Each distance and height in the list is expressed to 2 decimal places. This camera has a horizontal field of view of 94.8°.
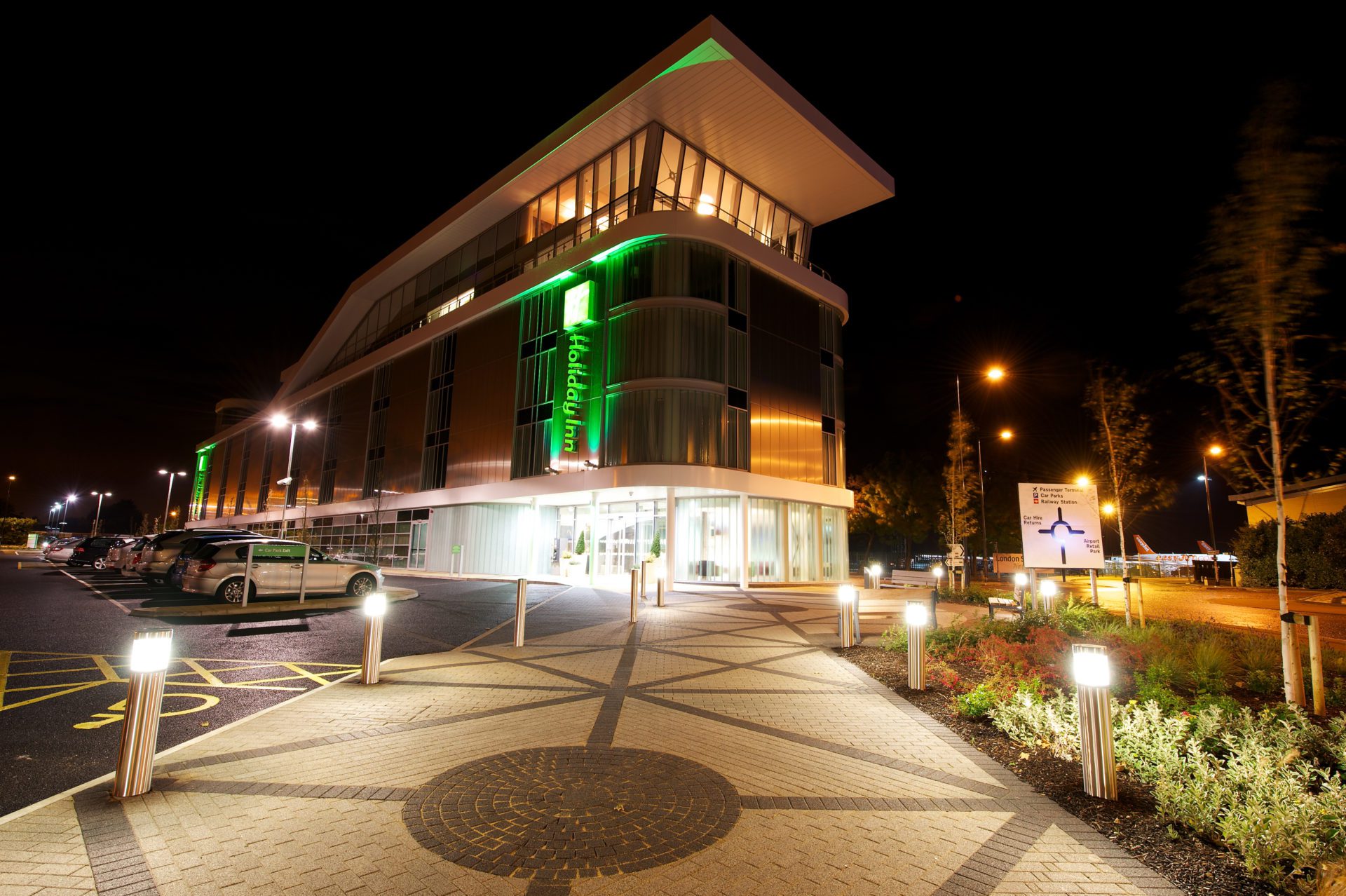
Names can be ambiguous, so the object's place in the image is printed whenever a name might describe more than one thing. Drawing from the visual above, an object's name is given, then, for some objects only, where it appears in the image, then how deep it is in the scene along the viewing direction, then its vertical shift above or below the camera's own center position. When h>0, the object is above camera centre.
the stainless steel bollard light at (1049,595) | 14.06 -1.01
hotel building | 26.11 +8.97
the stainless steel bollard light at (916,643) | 8.05 -1.25
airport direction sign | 11.77 +0.52
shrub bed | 3.63 -1.55
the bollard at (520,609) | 10.70 -1.18
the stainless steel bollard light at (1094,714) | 4.66 -1.23
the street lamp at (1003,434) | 19.16 +4.87
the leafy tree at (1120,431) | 15.18 +2.96
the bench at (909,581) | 30.20 -1.60
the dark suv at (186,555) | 16.28 -0.59
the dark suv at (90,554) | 28.91 -1.06
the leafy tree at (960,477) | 30.02 +3.65
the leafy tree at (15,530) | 54.56 -0.05
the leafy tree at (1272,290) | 6.72 +3.01
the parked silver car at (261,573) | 15.17 -0.99
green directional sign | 15.84 -0.42
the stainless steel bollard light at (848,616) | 11.45 -1.27
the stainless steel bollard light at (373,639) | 7.81 -1.30
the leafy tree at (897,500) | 47.88 +3.67
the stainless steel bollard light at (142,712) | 4.33 -1.28
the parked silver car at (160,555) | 19.97 -0.73
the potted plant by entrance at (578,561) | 30.66 -0.98
